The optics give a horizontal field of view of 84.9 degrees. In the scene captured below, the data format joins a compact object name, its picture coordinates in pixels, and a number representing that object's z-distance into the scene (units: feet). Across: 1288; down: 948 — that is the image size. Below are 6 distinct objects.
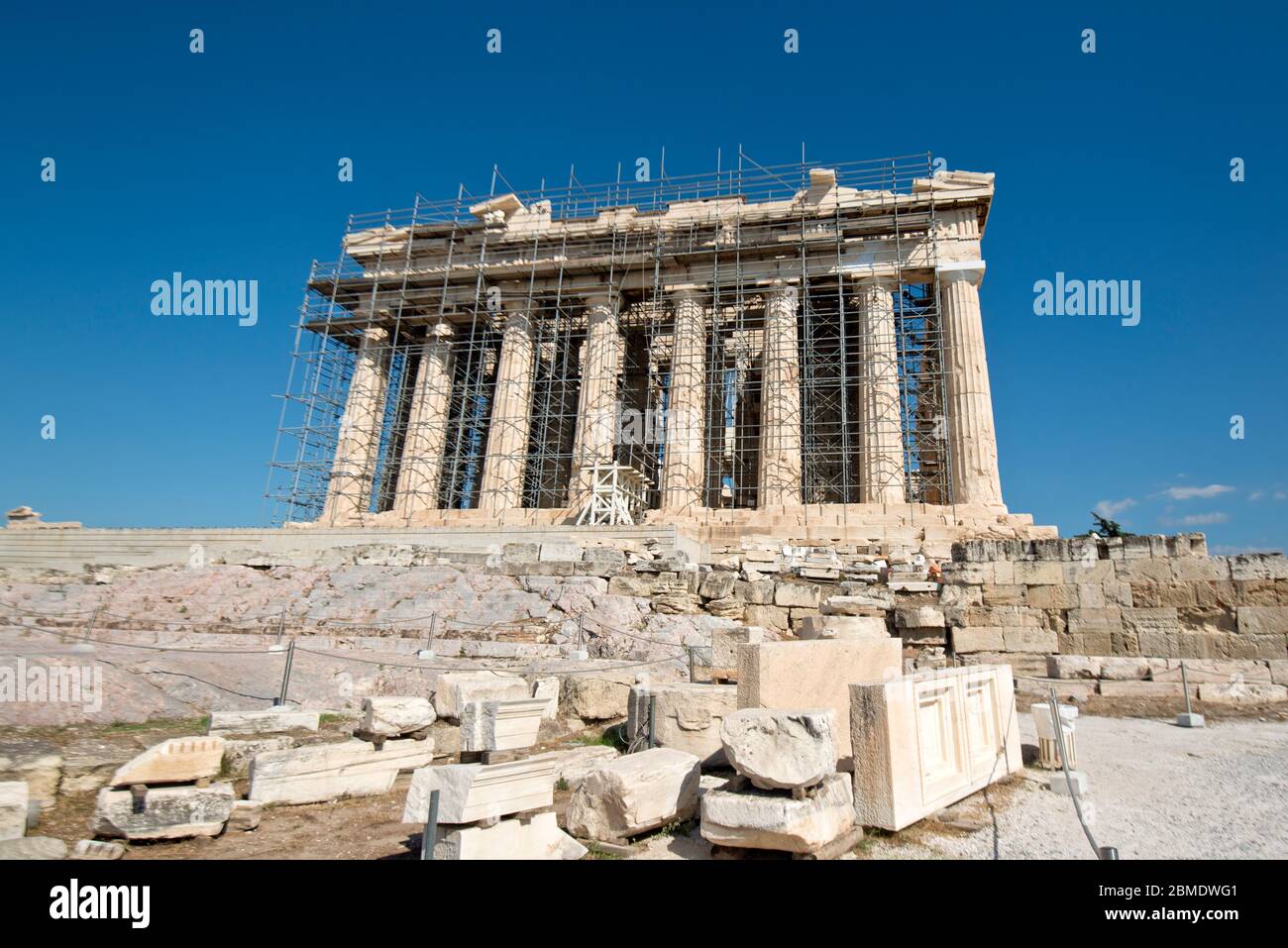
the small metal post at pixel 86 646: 29.04
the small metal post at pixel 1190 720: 26.68
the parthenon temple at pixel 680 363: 75.72
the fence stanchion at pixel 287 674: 26.31
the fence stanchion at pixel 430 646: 34.81
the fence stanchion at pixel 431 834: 12.07
